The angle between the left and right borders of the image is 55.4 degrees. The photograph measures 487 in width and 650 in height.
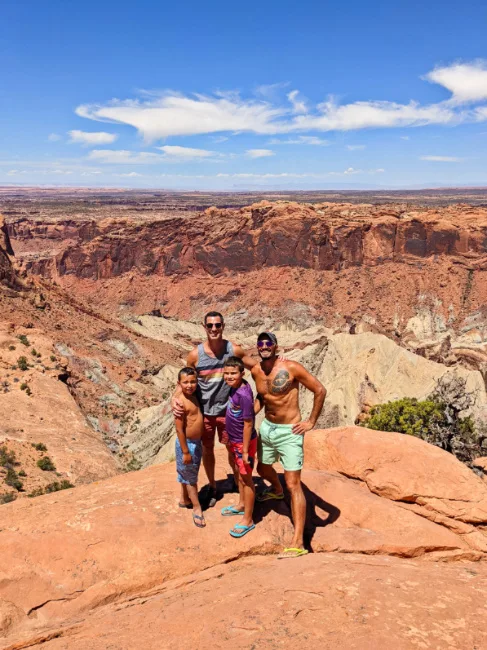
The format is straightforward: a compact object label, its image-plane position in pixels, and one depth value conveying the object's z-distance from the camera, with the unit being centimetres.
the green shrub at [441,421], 1470
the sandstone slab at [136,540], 543
